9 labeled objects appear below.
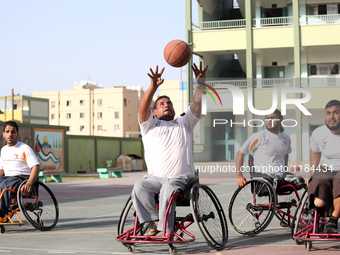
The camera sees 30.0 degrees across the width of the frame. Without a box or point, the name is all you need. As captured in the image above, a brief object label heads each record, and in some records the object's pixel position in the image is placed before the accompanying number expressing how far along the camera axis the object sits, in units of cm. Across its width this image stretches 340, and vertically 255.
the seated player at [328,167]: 738
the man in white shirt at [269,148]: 931
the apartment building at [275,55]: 4319
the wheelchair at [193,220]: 729
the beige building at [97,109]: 11244
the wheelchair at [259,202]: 896
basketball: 903
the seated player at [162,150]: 736
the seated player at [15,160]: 995
